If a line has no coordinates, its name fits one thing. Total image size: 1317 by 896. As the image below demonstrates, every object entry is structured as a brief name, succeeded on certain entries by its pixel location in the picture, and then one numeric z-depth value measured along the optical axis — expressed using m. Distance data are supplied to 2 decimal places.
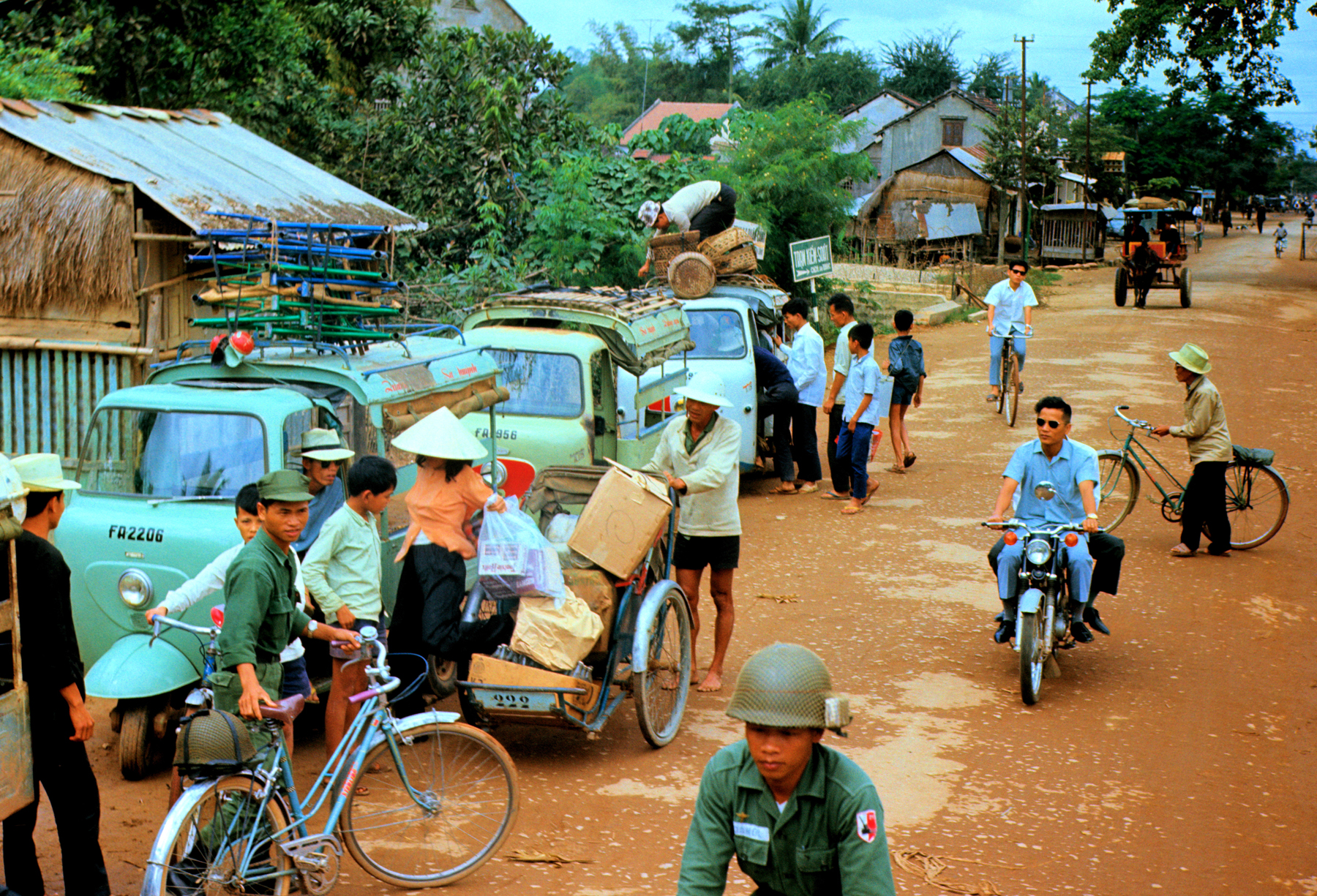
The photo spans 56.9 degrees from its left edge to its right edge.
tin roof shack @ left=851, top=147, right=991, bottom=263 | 48.09
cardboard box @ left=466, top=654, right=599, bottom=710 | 5.82
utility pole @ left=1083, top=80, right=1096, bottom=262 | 49.59
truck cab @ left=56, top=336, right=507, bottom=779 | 5.79
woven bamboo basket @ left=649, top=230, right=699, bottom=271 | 13.54
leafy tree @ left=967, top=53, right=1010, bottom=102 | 83.19
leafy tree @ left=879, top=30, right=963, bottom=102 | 83.12
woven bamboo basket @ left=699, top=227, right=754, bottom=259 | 13.66
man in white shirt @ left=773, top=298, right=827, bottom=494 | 12.05
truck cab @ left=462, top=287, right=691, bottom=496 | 9.23
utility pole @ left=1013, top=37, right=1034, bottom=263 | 41.57
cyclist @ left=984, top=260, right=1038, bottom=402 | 15.02
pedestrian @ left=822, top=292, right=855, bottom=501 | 11.86
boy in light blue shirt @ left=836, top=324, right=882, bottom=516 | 11.27
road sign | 16.75
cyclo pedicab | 5.84
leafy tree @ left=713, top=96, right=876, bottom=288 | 20.22
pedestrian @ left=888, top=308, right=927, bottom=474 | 12.52
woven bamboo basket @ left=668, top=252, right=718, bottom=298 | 12.81
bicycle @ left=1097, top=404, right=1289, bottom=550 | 10.37
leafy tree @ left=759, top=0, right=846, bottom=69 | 77.88
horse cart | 27.62
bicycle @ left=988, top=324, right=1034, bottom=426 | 15.24
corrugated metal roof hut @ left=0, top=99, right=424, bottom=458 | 10.20
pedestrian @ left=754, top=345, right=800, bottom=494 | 11.90
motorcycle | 7.05
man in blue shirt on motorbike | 7.41
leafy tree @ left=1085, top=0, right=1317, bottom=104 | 34.81
